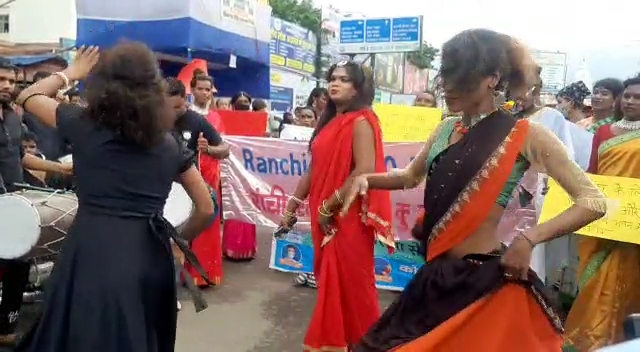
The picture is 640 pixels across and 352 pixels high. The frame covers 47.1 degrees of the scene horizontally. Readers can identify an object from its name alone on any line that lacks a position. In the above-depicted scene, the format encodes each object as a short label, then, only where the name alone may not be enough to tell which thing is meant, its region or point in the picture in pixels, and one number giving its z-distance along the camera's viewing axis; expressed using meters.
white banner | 5.88
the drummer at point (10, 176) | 4.09
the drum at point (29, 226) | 3.32
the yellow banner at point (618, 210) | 3.82
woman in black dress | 2.32
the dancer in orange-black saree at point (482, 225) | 2.12
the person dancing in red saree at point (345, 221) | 3.65
